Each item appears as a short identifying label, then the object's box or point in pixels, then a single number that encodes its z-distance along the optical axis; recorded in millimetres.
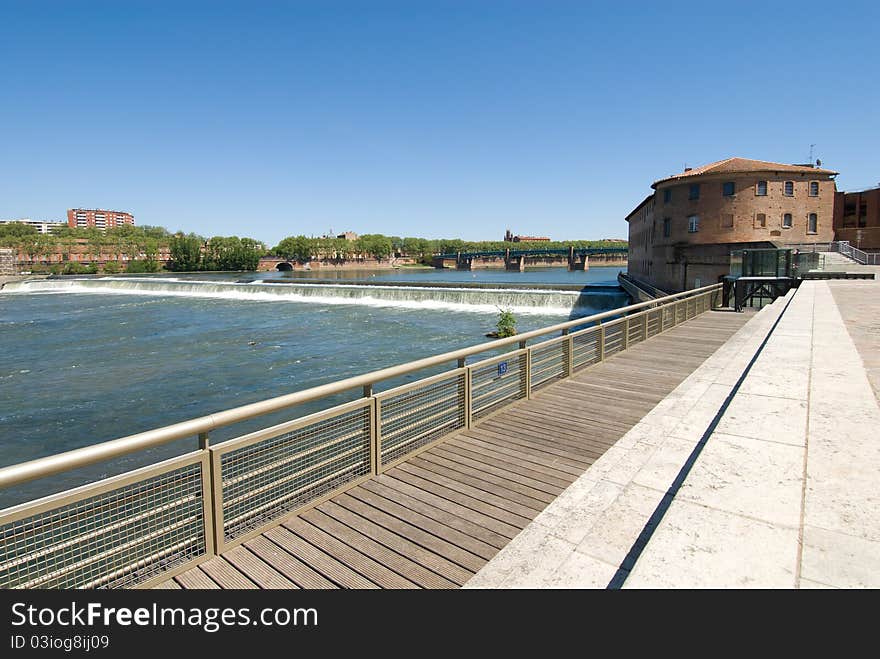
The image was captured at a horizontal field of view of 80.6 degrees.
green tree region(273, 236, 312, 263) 153000
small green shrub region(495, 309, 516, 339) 26984
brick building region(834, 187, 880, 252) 52750
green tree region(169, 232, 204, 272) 130000
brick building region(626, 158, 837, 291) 43906
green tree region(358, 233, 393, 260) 164750
